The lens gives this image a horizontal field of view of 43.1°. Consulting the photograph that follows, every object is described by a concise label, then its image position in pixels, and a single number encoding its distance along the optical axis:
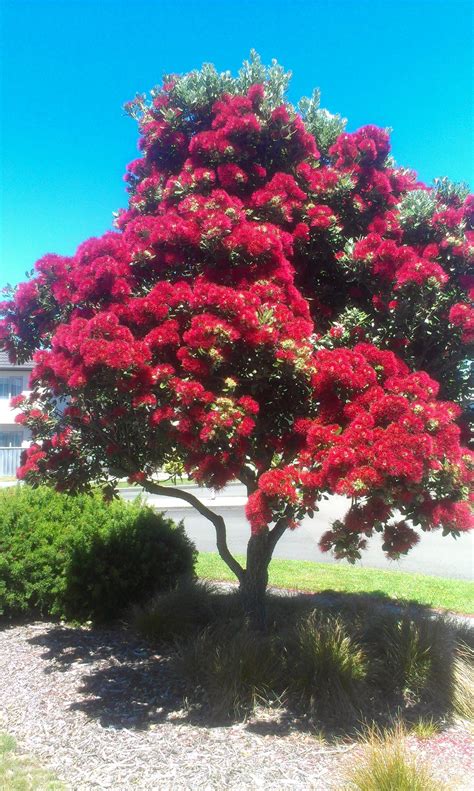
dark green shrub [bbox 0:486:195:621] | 6.16
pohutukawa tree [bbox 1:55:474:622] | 3.51
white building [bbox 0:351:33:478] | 31.33
